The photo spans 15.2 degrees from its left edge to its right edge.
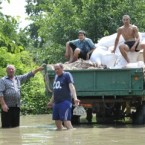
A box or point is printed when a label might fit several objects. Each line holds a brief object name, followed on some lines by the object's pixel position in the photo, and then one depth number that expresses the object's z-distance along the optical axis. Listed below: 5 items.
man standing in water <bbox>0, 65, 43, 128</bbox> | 12.23
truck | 12.66
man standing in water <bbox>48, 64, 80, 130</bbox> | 11.27
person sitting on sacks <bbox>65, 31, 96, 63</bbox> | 14.35
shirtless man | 13.77
